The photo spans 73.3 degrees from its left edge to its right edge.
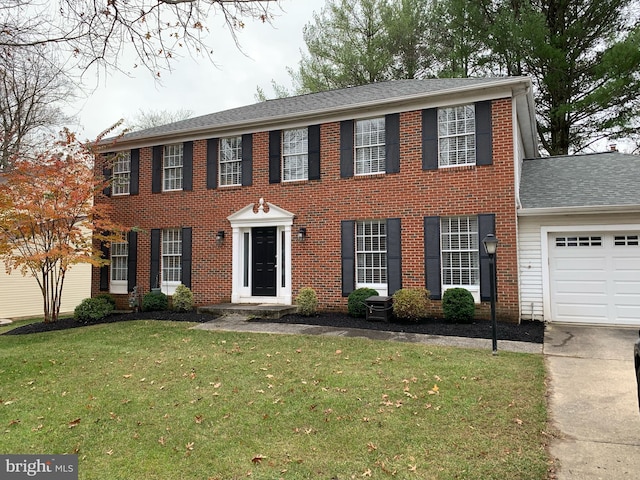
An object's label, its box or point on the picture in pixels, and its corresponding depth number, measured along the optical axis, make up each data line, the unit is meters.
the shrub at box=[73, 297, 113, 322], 11.45
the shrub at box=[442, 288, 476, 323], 9.04
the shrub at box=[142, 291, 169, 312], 12.14
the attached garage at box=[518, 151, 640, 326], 8.98
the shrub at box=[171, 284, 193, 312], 11.65
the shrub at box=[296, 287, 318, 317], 10.36
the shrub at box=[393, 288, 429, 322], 9.19
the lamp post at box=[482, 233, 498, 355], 6.63
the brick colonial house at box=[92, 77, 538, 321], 9.62
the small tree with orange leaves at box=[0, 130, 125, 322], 10.30
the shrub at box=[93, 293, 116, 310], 12.45
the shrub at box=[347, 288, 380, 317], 9.99
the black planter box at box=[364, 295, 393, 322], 9.42
